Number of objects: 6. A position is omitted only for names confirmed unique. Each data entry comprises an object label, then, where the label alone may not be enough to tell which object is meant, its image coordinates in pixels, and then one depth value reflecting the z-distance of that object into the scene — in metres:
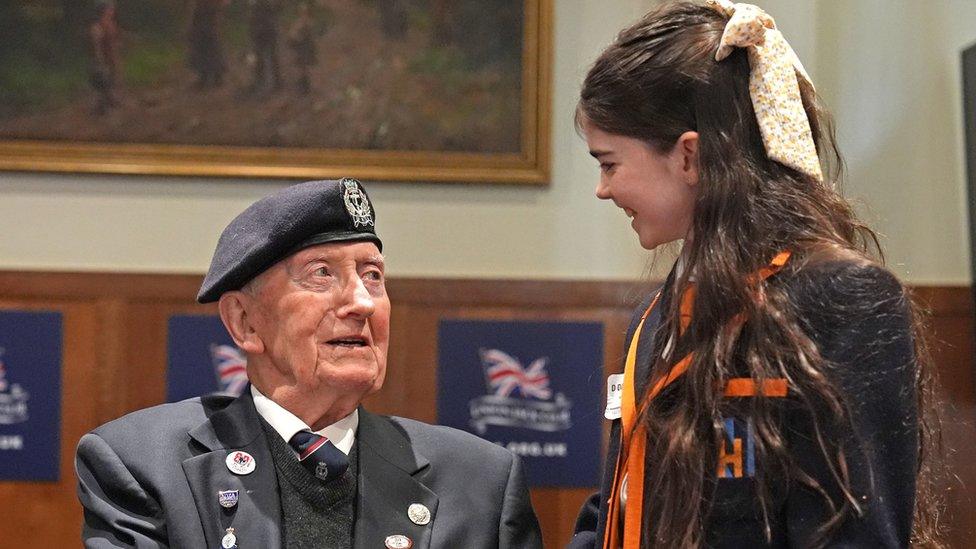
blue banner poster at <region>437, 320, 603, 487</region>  9.45
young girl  3.38
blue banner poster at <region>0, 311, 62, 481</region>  9.21
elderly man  4.45
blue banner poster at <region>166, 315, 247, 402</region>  9.28
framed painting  9.41
